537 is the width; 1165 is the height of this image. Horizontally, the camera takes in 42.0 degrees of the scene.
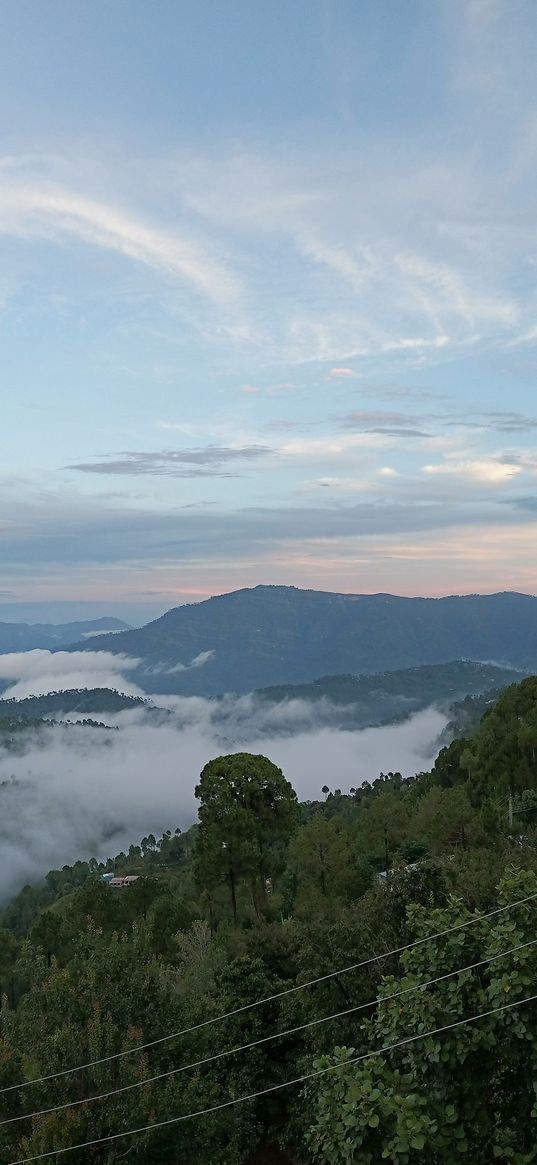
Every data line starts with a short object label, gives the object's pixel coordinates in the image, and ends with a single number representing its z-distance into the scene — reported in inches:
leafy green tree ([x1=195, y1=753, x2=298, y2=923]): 1375.5
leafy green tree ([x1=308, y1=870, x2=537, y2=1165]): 341.4
